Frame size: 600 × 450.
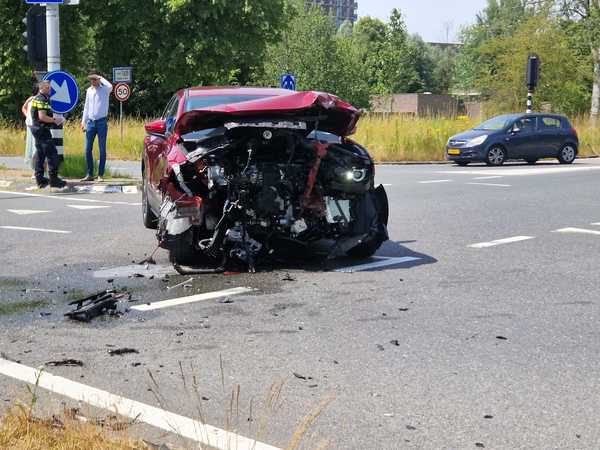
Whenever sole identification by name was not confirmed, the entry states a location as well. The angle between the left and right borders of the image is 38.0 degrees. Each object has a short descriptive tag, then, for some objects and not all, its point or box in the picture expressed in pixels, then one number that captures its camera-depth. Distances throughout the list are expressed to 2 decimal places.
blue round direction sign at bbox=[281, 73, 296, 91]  26.83
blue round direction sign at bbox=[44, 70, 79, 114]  15.20
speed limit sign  28.55
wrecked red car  7.17
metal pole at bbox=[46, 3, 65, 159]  15.42
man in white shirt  15.51
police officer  14.09
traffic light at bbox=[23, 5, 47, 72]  14.83
